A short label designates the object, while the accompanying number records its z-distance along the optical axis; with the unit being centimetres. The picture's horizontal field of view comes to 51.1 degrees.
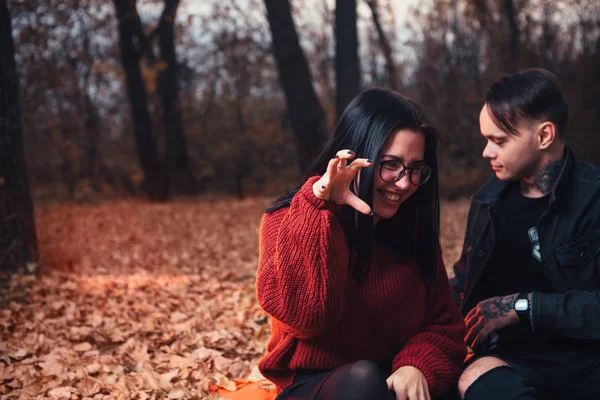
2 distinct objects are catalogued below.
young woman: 216
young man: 258
